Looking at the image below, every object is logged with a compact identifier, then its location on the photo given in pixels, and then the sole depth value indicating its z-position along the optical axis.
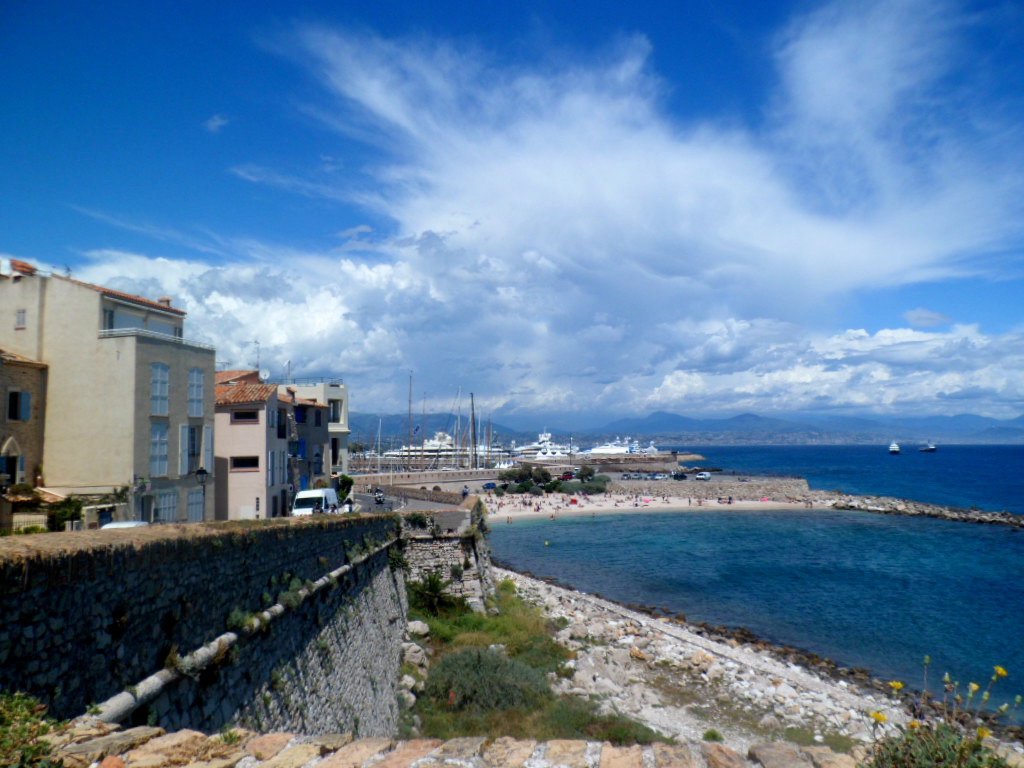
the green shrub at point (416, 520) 25.75
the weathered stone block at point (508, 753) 5.20
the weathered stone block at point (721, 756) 4.97
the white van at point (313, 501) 28.02
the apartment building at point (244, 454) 28.23
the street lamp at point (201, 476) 21.86
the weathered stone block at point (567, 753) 5.13
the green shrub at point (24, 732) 4.53
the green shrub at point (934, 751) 4.18
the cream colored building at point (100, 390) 19.89
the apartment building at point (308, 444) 34.56
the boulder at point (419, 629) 22.33
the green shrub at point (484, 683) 17.70
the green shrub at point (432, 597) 24.75
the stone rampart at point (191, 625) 5.71
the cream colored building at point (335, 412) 40.91
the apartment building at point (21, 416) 18.58
